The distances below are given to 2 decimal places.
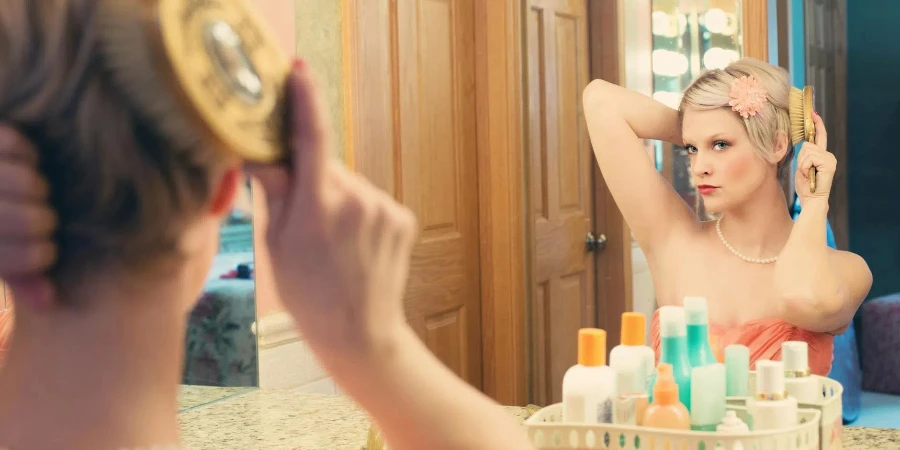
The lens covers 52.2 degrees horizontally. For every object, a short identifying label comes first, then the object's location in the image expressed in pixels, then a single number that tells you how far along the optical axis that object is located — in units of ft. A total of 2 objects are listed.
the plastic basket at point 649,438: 2.48
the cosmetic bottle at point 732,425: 2.60
